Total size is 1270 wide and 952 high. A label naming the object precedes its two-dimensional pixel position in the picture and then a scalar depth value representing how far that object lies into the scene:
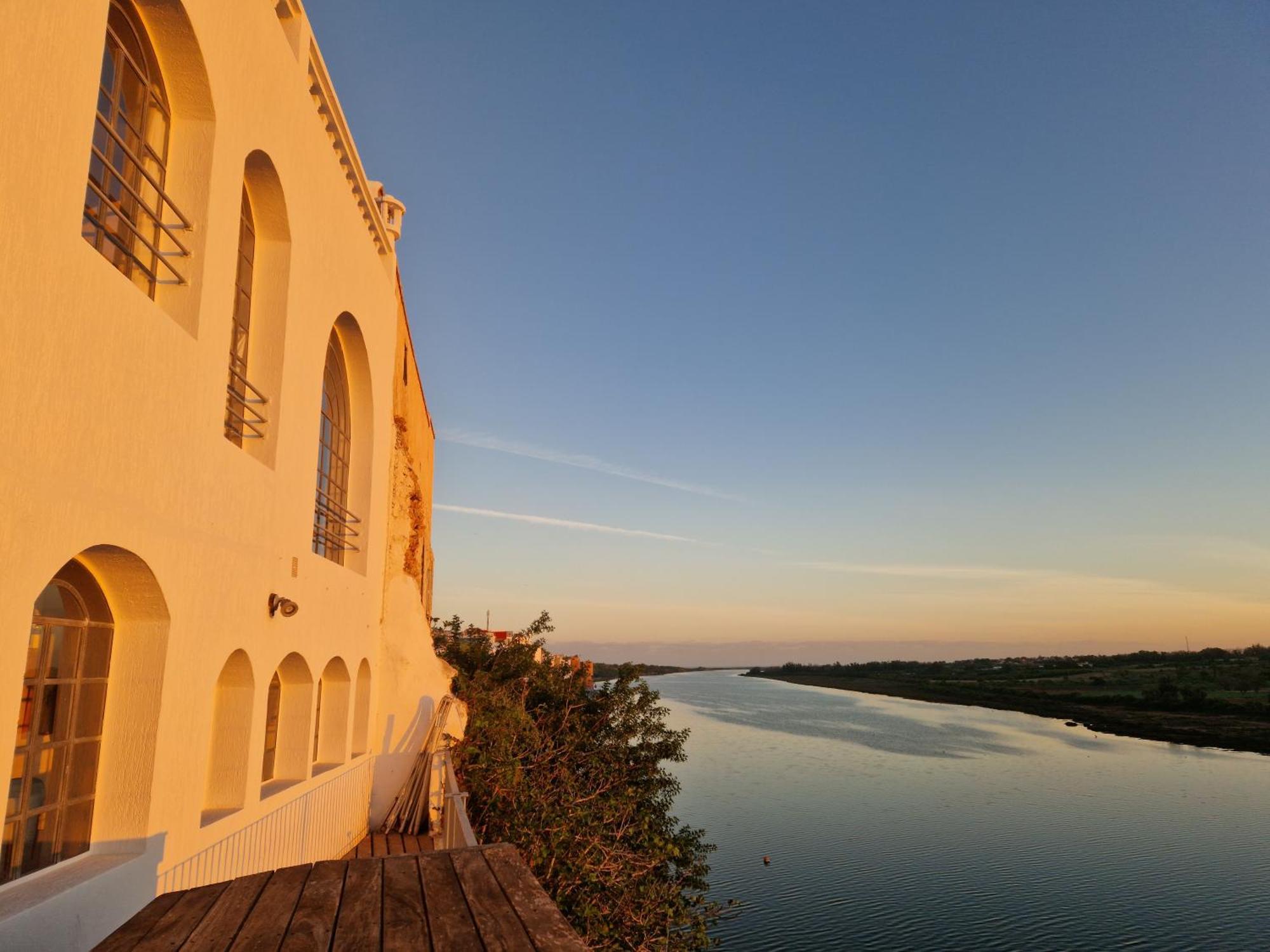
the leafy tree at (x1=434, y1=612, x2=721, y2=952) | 9.71
